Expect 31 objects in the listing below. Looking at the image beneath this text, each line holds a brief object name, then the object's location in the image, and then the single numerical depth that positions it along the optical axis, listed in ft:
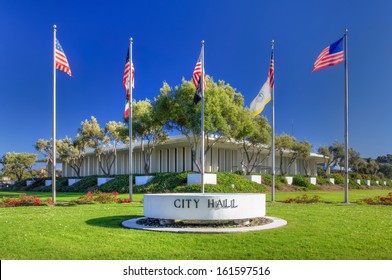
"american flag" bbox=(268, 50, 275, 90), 69.62
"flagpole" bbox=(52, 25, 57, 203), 67.56
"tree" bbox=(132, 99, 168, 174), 110.63
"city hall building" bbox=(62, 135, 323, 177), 141.38
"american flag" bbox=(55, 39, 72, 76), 66.74
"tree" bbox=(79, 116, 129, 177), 147.84
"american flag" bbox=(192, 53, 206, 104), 62.44
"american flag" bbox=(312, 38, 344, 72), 66.08
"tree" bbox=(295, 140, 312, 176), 168.35
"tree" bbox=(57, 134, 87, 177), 164.20
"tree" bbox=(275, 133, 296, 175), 153.89
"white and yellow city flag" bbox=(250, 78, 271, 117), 67.82
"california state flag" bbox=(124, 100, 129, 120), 71.82
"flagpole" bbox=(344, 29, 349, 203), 70.79
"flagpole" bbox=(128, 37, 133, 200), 69.31
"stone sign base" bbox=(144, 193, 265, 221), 34.63
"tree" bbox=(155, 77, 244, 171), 96.66
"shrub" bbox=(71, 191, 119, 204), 68.59
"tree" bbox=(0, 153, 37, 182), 207.41
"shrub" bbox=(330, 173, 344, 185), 174.81
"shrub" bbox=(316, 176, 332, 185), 156.76
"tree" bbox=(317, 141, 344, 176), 207.72
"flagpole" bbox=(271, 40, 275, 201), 72.28
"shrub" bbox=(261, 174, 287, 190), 119.44
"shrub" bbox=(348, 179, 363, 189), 167.32
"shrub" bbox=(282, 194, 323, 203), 71.10
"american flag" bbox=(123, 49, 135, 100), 69.67
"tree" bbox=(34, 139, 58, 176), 178.70
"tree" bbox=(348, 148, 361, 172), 250.98
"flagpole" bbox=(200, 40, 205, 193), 62.06
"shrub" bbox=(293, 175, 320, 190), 133.51
